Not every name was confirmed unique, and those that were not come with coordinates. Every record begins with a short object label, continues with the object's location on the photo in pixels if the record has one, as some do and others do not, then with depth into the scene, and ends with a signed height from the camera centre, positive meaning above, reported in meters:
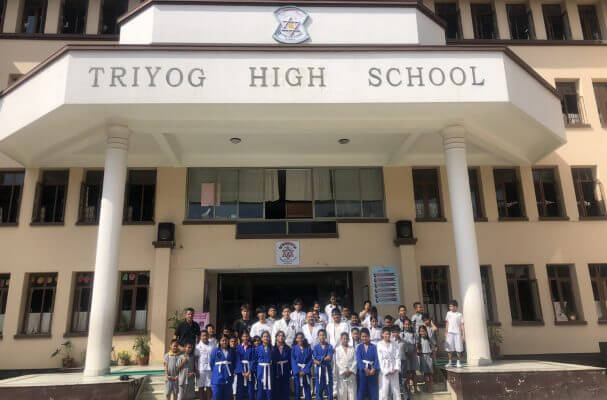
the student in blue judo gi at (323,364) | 8.71 -0.90
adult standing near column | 9.56 -0.26
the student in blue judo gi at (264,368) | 8.66 -0.95
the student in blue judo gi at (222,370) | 8.59 -0.95
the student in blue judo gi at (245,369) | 8.72 -0.96
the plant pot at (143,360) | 12.34 -1.06
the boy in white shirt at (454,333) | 10.62 -0.47
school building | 9.95 +4.41
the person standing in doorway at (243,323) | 9.89 -0.13
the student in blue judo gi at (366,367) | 8.63 -0.97
